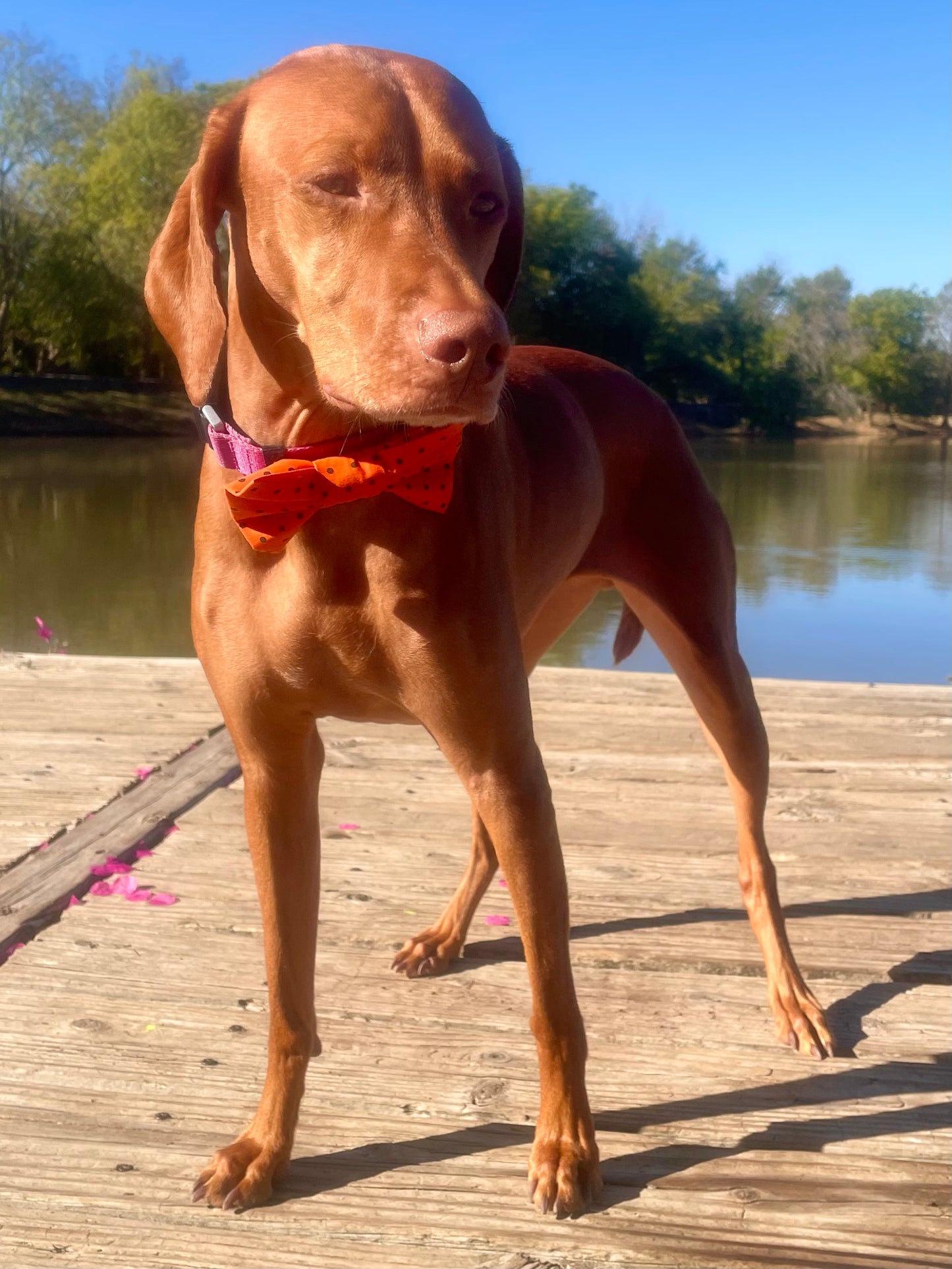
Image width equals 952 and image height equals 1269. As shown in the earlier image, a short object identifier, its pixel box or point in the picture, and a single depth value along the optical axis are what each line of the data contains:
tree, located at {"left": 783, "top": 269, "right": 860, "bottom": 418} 35.69
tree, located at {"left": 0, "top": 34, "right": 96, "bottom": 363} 23.61
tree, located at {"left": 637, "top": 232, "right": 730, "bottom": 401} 34.59
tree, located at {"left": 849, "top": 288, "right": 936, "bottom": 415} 32.19
